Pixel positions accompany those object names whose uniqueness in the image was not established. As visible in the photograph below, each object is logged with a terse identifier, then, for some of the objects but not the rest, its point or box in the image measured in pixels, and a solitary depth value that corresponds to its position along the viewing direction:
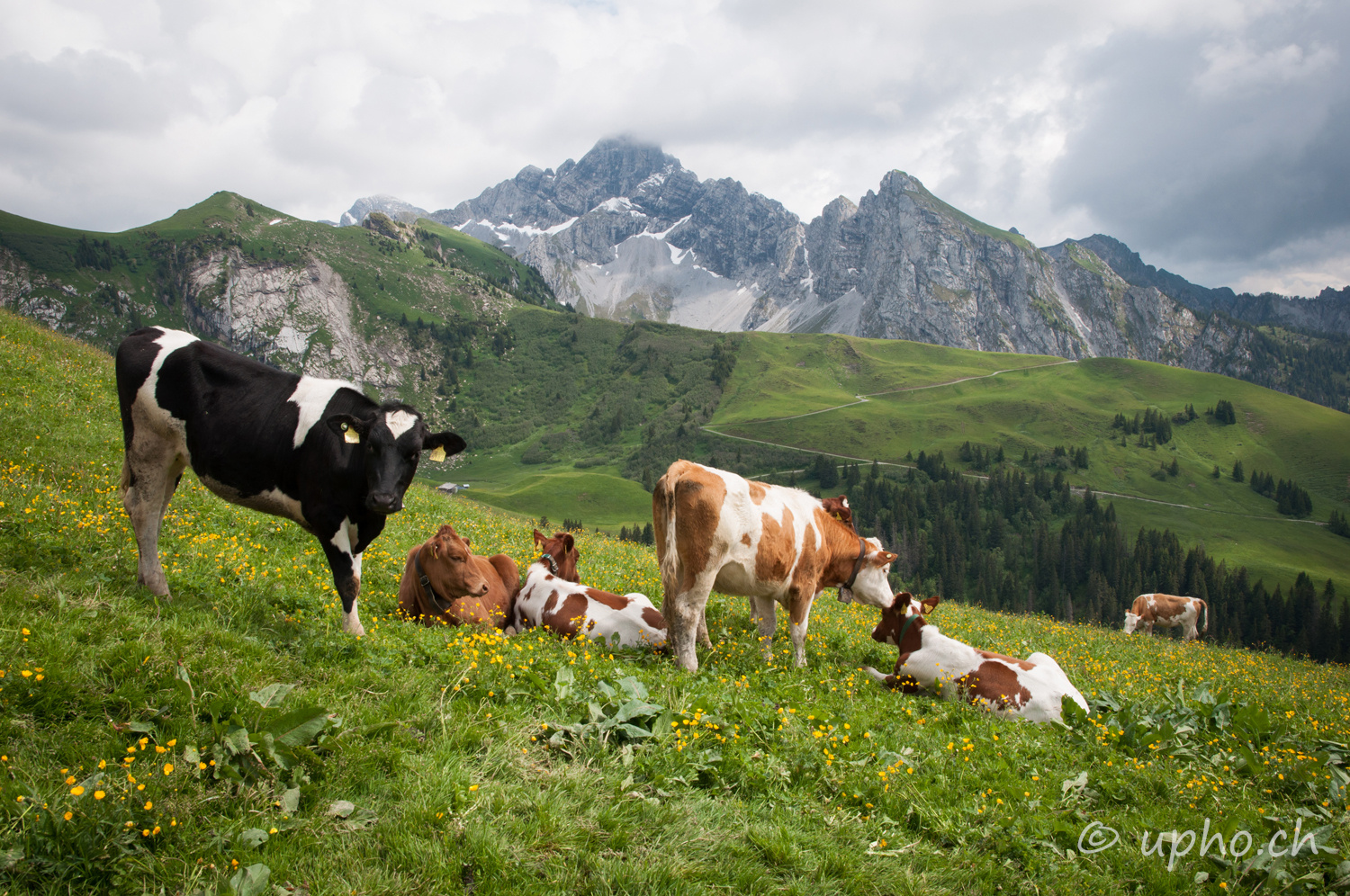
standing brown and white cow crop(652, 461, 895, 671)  10.30
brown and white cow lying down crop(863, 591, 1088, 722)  10.52
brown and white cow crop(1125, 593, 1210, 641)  39.41
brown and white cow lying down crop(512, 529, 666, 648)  11.09
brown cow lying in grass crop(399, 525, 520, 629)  10.48
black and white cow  8.06
